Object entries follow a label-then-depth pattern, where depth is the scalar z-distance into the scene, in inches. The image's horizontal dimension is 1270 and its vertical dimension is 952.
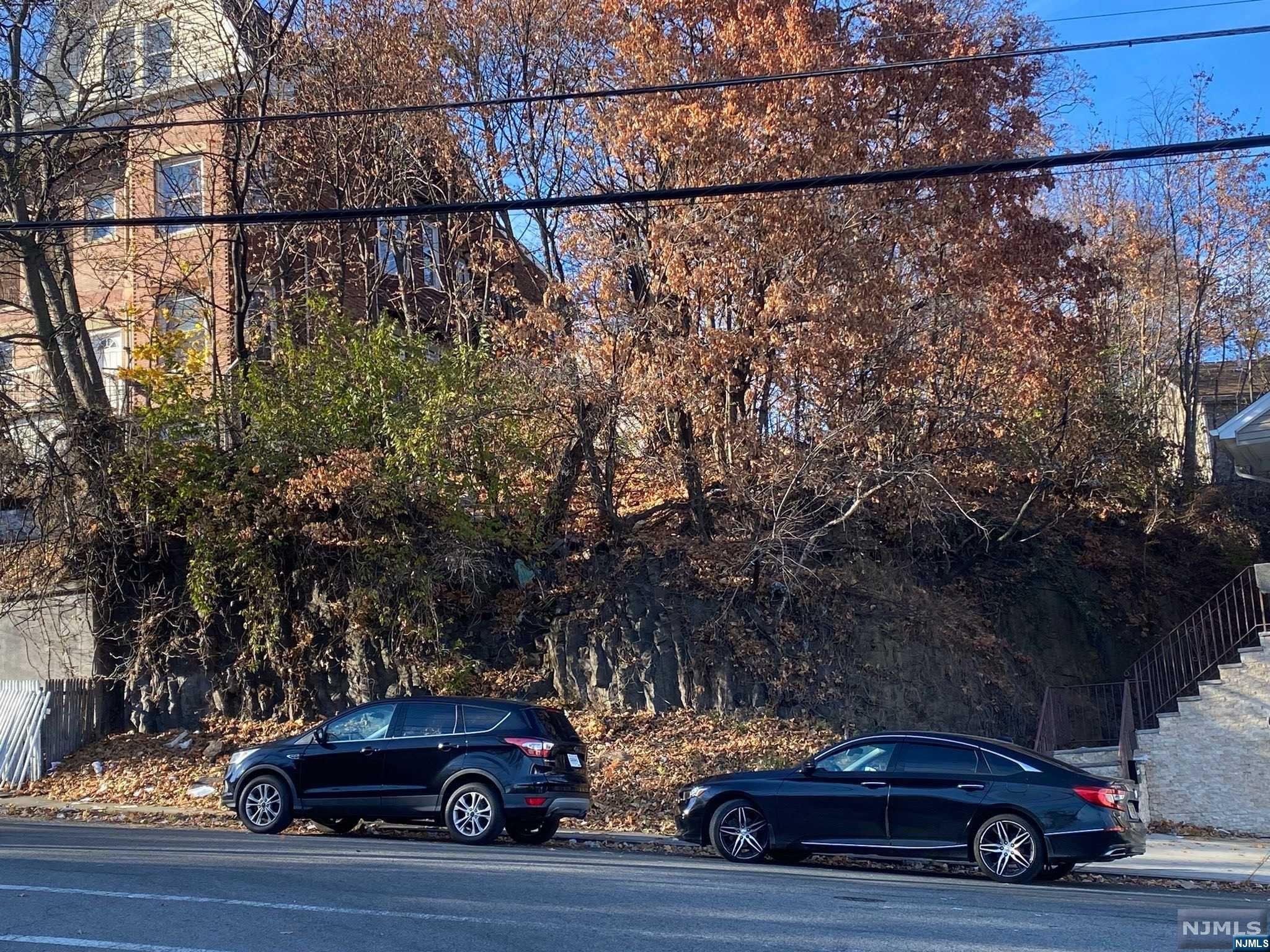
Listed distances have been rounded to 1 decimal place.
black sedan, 423.8
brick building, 784.3
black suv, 482.6
